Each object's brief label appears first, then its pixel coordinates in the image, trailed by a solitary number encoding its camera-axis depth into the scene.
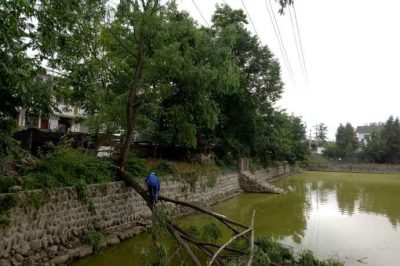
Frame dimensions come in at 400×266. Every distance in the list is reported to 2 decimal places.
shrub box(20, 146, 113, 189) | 8.83
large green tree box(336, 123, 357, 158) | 69.25
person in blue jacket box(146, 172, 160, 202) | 10.92
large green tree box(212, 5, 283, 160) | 24.47
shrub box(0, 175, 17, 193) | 7.79
